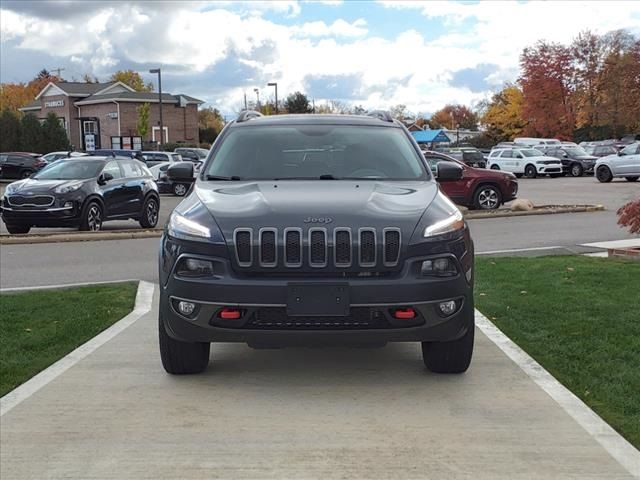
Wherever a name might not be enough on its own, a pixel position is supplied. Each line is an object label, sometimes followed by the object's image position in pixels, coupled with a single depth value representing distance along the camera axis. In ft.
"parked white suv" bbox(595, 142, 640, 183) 100.83
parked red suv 62.64
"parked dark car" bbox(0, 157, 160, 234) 48.98
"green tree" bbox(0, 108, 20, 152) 166.62
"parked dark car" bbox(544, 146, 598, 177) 133.90
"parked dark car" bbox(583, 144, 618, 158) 142.92
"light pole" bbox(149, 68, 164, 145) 168.86
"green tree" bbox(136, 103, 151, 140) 212.23
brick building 230.07
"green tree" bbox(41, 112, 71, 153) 167.63
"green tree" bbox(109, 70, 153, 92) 354.41
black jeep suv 14.07
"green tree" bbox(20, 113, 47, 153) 167.22
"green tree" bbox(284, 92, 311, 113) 253.24
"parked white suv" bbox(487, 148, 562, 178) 130.52
